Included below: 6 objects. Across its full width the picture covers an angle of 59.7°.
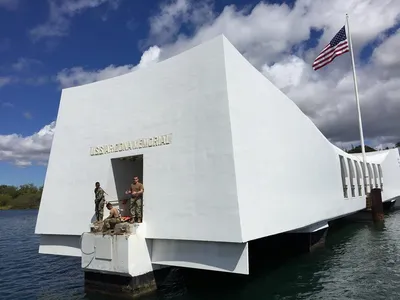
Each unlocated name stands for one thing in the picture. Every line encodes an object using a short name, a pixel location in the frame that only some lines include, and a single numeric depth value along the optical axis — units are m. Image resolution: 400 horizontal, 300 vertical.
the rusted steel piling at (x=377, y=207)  26.59
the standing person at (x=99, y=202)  11.02
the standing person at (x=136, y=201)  10.50
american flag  21.48
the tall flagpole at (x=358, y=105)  27.39
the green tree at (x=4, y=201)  111.31
